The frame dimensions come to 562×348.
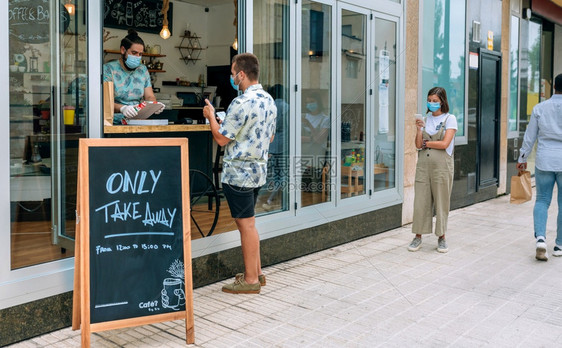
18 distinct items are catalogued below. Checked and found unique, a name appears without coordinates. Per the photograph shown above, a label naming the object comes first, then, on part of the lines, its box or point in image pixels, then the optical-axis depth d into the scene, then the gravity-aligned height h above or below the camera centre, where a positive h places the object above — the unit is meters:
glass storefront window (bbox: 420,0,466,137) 7.85 +1.30
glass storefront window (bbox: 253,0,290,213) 5.46 +0.56
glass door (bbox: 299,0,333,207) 5.88 +0.43
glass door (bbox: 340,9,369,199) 6.44 +0.48
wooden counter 5.38 +0.04
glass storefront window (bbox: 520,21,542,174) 11.19 +1.58
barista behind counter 4.88 +0.59
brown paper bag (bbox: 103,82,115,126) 4.20 +0.31
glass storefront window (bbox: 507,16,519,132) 10.45 +1.26
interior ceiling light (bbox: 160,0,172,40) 10.07 +2.03
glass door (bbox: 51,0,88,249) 3.92 +0.24
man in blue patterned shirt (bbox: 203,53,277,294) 4.27 -0.01
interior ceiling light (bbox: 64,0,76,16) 3.93 +0.90
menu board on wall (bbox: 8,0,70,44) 3.52 +0.77
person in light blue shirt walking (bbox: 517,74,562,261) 5.66 -0.07
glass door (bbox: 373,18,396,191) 7.00 +0.50
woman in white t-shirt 5.82 -0.21
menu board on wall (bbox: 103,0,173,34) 10.56 +2.37
